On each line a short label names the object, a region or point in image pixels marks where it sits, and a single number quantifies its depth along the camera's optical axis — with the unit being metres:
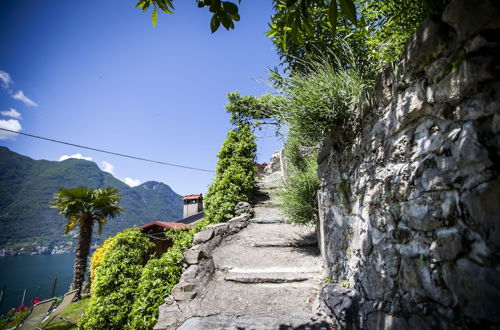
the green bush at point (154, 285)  3.44
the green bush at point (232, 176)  5.74
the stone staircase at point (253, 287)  2.40
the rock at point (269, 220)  5.33
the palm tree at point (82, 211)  11.26
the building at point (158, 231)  11.02
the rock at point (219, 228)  4.57
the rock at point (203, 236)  4.24
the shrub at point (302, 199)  3.86
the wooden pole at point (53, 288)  12.01
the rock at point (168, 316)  2.63
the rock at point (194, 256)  3.64
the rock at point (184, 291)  3.04
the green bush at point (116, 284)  4.20
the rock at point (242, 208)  5.64
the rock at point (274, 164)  14.17
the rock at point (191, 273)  3.28
